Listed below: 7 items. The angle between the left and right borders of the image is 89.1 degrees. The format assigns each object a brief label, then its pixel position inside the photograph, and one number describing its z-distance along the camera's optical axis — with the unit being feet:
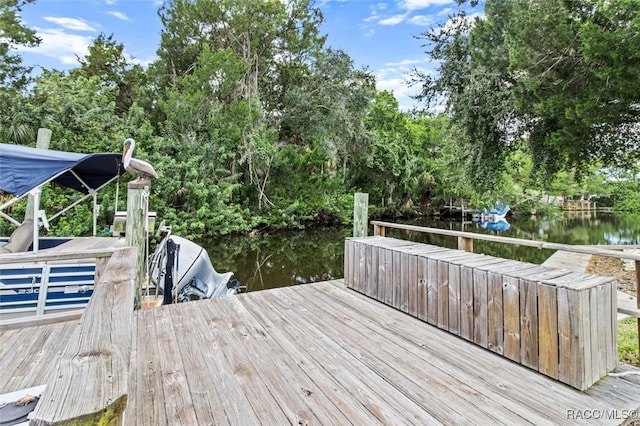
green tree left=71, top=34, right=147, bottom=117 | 45.93
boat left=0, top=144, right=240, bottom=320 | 11.29
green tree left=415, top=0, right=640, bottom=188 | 17.21
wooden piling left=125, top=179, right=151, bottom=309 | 11.49
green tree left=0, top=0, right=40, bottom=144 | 28.04
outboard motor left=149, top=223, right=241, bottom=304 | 16.12
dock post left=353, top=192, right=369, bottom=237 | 16.45
